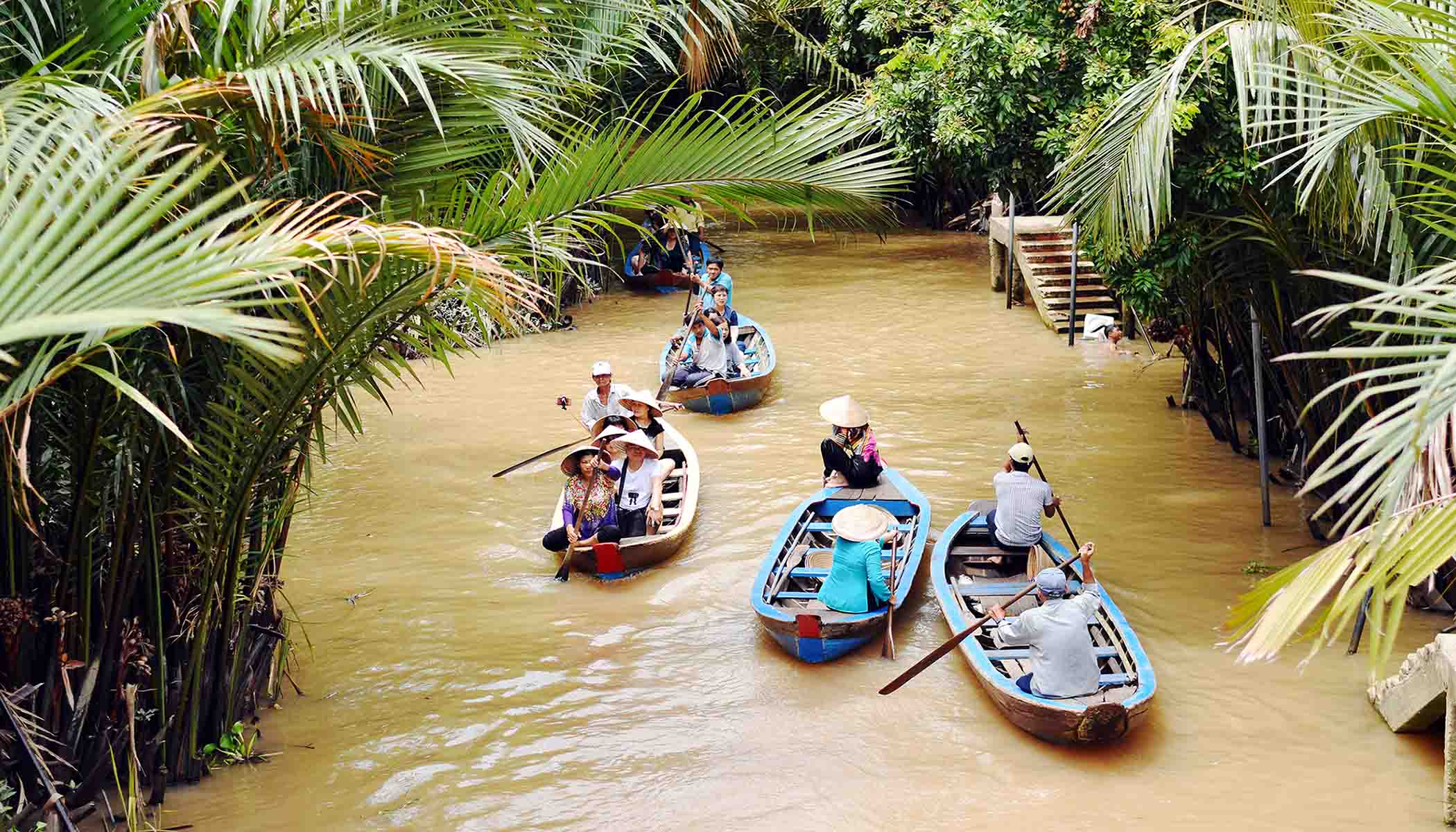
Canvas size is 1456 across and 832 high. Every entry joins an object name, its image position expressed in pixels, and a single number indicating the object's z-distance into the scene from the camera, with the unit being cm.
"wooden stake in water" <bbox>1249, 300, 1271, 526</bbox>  909
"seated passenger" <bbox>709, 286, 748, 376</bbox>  1357
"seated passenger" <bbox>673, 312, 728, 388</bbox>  1334
